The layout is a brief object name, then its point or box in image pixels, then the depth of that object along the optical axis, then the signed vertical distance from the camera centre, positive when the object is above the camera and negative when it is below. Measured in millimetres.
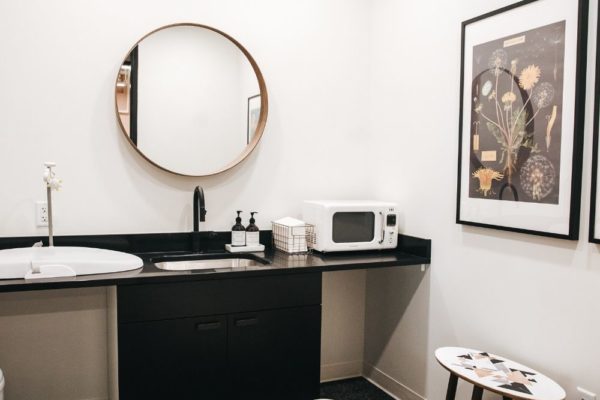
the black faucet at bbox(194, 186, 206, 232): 2438 -188
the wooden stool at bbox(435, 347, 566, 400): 1736 -722
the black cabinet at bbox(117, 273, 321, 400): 2012 -696
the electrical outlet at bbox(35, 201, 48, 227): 2311 -208
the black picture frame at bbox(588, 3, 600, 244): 1734 +45
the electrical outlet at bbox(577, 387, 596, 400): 1781 -762
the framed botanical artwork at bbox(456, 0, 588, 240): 1820 +211
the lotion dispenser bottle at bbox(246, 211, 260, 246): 2582 -322
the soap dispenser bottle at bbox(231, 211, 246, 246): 2553 -320
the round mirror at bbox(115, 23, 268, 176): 2443 +334
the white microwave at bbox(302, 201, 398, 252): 2508 -268
